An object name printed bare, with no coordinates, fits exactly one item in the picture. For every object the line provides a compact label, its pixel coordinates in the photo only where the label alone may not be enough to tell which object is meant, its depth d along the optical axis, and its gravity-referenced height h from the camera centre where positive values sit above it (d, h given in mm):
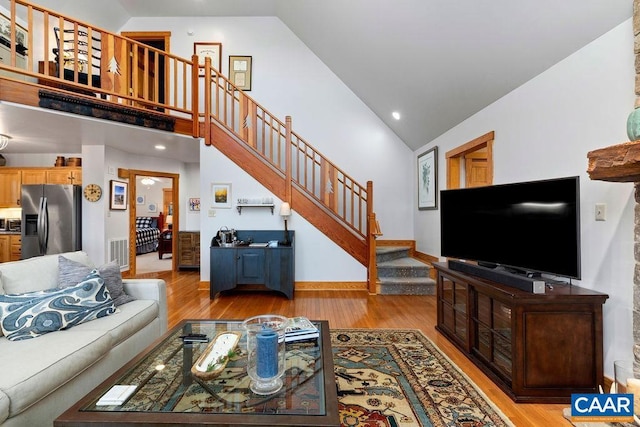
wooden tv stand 1904 -841
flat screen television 1962 -96
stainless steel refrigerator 4957 -90
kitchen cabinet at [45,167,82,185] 5543 +715
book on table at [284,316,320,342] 1812 -731
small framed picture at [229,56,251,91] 5844 +2786
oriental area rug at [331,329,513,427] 1754 -1200
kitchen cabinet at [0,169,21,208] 5645 +447
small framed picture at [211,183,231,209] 4750 +293
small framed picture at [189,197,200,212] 6840 +196
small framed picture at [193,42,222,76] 5816 +3173
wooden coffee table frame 1062 -745
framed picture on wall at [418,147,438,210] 4965 +592
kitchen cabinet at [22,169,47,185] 5598 +706
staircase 3873 +1370
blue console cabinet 4359 -781
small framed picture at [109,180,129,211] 5426 +341
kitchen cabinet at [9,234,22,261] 5496 -545
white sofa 1355 -755
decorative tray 1396 -733
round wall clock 5207 +376
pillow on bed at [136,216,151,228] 10240 -289
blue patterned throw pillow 1741 -592
